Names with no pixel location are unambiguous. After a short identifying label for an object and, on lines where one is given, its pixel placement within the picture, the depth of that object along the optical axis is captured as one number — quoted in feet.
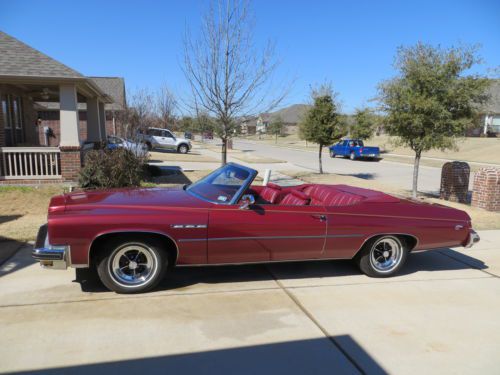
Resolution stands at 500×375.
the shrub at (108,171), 32.55
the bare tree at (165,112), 128.61
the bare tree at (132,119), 54.46
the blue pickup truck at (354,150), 96.12
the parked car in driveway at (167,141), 95.09
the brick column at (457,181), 36.37
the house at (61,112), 33.91
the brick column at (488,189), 32.12
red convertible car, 12.80
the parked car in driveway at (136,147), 39.51
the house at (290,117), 309.47
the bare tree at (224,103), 38.09
